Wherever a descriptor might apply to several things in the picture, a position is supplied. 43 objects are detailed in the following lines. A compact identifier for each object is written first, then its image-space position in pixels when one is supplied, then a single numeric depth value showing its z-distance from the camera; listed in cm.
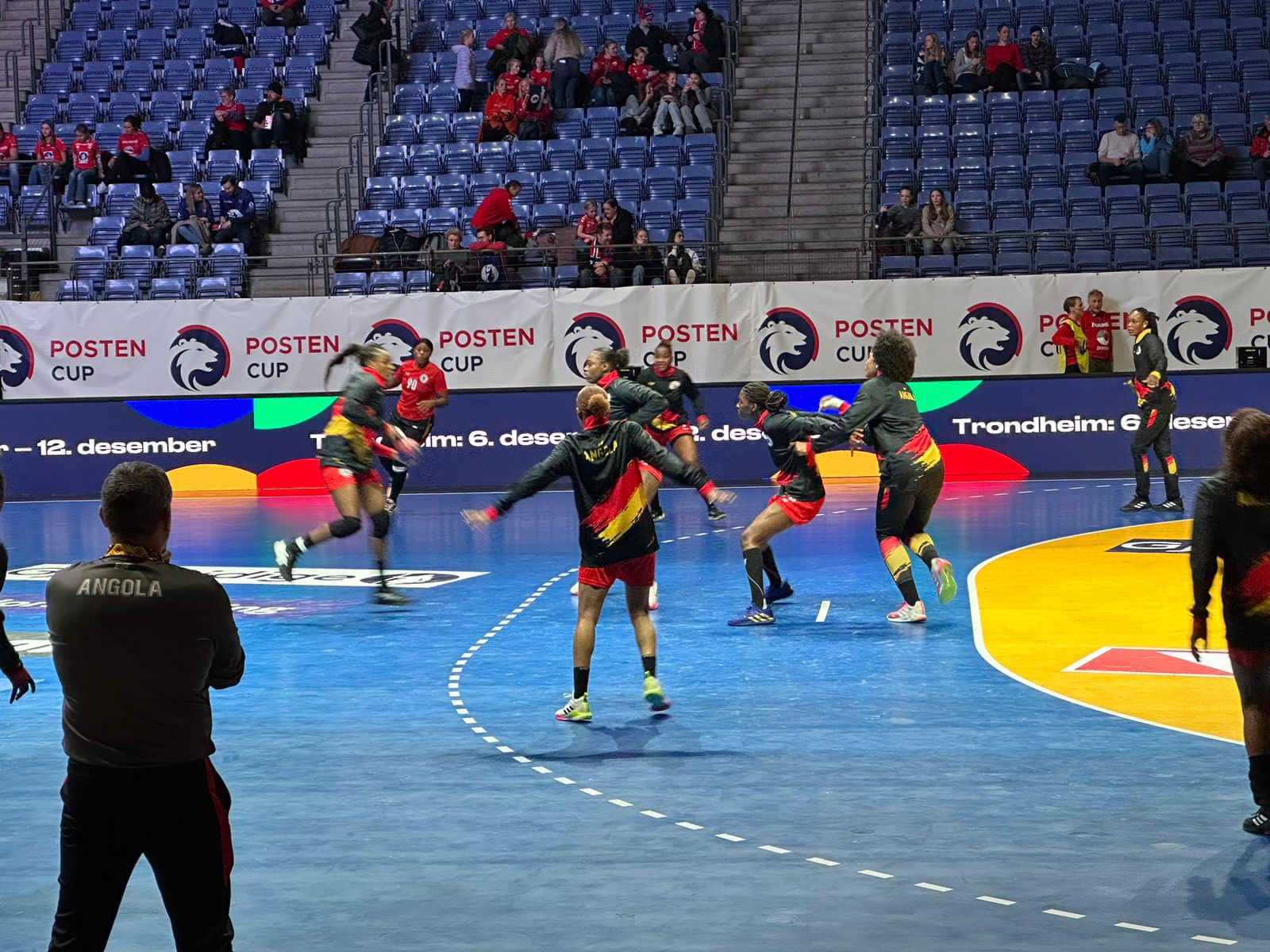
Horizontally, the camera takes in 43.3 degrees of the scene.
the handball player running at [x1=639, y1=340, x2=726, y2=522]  1630
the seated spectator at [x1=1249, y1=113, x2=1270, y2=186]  2500
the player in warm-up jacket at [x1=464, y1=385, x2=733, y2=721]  948
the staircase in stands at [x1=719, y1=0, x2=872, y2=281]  2606
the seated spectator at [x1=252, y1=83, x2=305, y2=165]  2889
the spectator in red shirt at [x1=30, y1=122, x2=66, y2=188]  2842
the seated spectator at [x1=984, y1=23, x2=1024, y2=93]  2738
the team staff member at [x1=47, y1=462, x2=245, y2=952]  451
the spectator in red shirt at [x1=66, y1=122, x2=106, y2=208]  2811
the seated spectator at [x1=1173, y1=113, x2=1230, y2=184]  2531
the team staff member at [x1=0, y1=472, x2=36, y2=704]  621
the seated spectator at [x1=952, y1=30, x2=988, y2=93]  2741
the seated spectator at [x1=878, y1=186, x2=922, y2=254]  2480
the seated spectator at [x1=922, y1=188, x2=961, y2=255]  2469
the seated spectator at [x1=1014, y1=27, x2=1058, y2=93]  2748
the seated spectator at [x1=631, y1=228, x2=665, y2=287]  2461
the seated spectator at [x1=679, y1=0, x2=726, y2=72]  2827
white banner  2345
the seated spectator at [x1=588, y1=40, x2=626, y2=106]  2847
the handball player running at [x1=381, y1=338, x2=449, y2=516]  2003
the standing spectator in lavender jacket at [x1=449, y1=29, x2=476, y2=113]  2883
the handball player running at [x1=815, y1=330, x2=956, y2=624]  1227
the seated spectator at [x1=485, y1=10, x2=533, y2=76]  2895
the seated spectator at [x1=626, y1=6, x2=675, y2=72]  2862
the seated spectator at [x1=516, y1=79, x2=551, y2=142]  2816
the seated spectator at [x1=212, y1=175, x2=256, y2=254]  2673
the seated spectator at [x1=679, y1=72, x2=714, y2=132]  2758
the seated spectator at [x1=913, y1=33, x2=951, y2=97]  2748
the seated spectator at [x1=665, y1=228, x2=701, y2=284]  2420
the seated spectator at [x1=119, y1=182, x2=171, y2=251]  2675
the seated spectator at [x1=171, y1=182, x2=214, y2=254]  2662
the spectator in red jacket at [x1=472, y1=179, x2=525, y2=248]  2497
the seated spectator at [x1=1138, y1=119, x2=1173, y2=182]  2525
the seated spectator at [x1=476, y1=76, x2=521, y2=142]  2812
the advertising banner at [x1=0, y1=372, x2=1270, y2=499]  2327
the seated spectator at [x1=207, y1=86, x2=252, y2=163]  2897
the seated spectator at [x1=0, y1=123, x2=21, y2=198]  2830
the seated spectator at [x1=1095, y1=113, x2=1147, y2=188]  2550
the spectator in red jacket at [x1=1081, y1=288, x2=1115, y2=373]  2306
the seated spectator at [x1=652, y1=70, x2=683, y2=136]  2747
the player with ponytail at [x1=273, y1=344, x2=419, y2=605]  1397
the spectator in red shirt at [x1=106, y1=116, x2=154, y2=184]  2817
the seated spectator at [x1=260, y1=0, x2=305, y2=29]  3198
